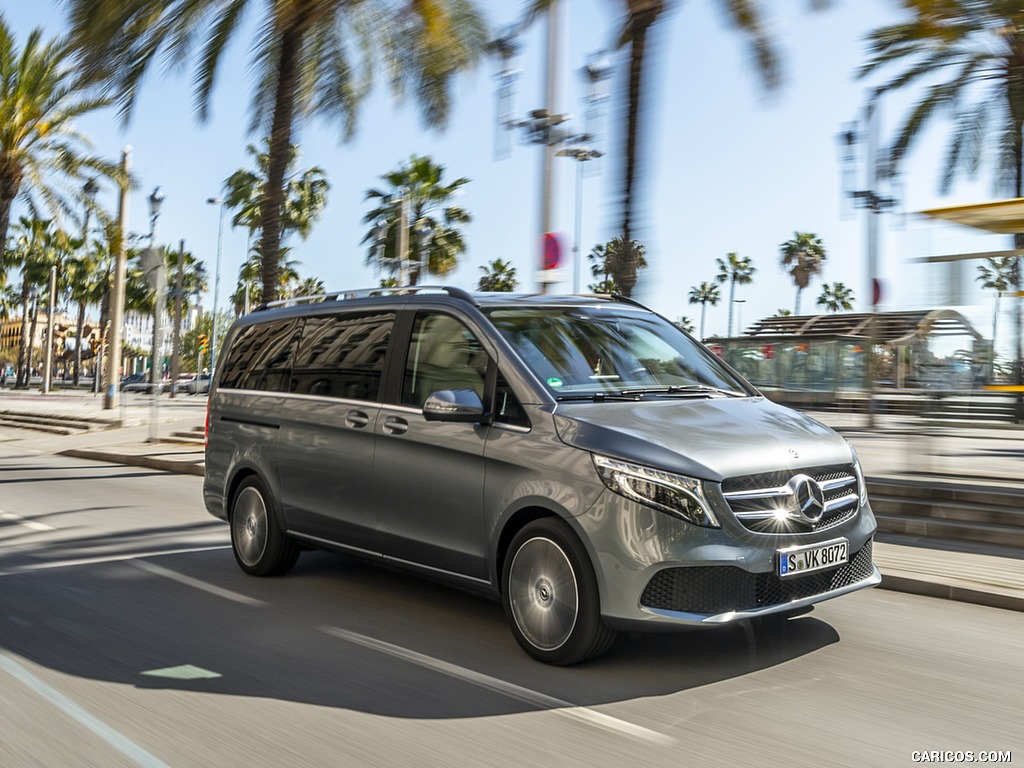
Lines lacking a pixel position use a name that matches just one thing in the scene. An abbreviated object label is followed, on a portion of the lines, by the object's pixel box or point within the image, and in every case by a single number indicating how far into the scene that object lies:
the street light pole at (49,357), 56.67
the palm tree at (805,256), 81.50
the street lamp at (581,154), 15.58
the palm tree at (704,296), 99.12
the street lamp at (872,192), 22.25
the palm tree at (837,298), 89.50
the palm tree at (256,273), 58.38
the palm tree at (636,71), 12.22
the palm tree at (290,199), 47.44
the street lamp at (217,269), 58.61
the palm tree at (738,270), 90.12
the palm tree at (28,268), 67.81
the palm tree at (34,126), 26.41
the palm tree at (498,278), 68.24
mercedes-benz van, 4.63
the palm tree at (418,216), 36.53
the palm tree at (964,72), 15.84
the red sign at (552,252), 12.66
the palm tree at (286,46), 14.83
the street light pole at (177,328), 42.47
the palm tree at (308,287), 66.69
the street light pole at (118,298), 28.41
